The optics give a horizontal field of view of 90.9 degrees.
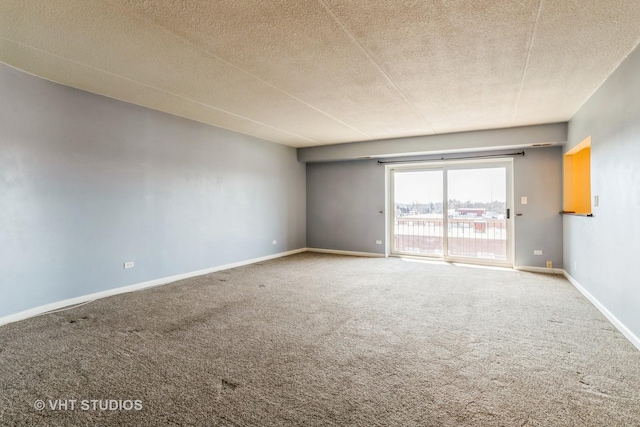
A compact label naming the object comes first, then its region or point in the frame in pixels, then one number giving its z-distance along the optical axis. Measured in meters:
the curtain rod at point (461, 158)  5.73
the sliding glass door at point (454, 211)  6.05
